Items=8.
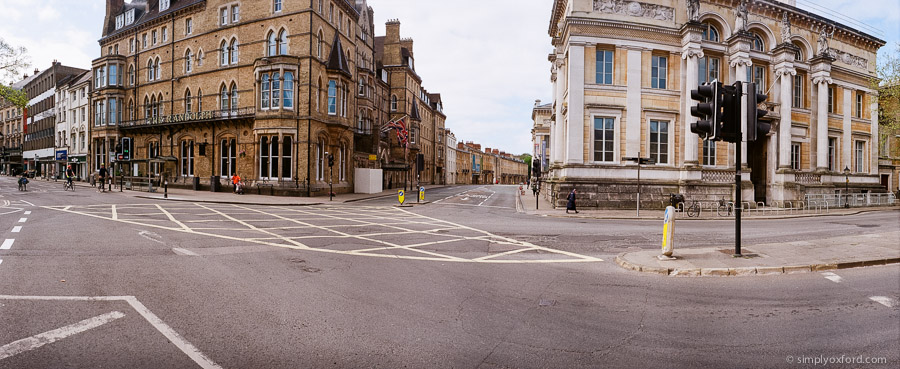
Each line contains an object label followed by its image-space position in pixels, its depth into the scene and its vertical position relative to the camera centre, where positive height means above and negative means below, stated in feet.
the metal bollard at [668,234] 26.30 -3.23
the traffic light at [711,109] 25.88 +4.62
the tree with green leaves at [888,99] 94.57 +21.50
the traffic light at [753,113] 26.55 +4.44
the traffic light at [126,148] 90.99 +6.84
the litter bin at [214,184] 106.23 -1.03
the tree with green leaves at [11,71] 88.10 +23.12
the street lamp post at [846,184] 94.21 -0.05
